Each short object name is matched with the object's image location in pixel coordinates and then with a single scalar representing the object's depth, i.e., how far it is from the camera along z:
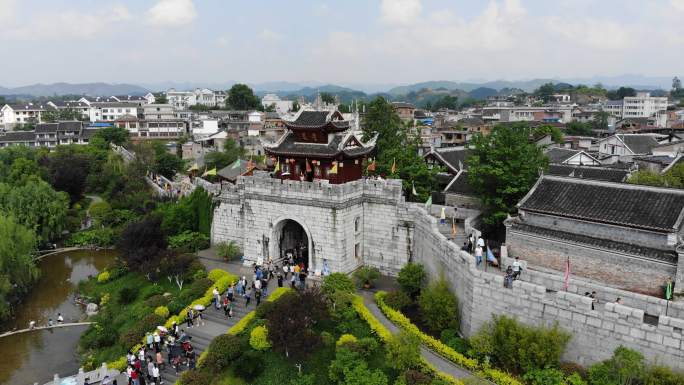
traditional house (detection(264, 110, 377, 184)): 29.08
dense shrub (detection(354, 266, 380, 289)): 27.44
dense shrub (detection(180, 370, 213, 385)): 20.55
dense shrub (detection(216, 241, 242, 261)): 32.69
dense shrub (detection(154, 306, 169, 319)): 26.67
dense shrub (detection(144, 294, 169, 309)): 28.34
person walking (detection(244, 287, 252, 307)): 26.39
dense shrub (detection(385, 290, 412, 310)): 24.47
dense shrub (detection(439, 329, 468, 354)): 20.83
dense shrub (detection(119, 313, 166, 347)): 24.94
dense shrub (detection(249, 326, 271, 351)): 22.02
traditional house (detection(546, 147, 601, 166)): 41.94
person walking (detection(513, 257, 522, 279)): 20.97
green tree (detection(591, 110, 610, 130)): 90.01
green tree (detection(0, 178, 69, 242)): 41.28
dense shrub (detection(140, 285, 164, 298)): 30.68
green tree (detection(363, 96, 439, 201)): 36.44
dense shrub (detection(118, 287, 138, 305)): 31.12
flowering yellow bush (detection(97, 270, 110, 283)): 35.25
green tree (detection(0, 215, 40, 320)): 31.65
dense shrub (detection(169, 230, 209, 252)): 35.28
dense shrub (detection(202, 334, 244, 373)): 21.36
